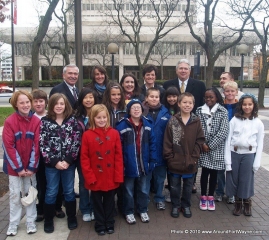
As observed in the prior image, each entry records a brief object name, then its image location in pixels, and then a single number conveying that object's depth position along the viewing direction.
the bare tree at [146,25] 42.18
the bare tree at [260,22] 17.20
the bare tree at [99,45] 40.75
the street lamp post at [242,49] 16.31
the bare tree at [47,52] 40.53
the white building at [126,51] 43.78
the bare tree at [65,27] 20.97
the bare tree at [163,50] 45.00
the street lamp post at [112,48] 14.16
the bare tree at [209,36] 16.75
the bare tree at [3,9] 5.51
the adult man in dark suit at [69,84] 4.25
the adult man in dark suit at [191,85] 4.64
